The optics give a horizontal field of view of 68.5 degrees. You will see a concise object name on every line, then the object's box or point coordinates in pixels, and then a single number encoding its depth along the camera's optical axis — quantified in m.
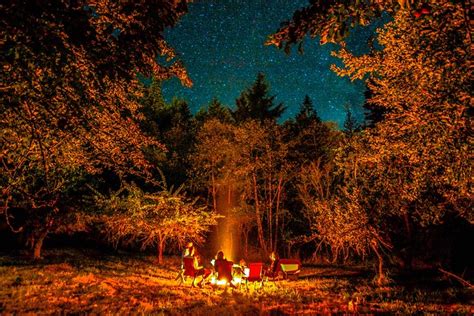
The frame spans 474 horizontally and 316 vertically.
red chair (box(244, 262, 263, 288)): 13.07
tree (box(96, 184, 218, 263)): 17.53
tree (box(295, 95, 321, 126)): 48.75
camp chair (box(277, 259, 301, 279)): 15.19
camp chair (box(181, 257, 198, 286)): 12.90
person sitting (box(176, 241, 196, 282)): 13.92
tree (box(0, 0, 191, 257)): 3.05
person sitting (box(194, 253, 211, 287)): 12.93
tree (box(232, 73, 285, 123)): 37.12
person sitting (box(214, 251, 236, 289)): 12.94
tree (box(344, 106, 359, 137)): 28.06
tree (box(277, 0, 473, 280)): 5.30
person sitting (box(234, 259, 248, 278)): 13.27
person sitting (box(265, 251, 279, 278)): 14.38
